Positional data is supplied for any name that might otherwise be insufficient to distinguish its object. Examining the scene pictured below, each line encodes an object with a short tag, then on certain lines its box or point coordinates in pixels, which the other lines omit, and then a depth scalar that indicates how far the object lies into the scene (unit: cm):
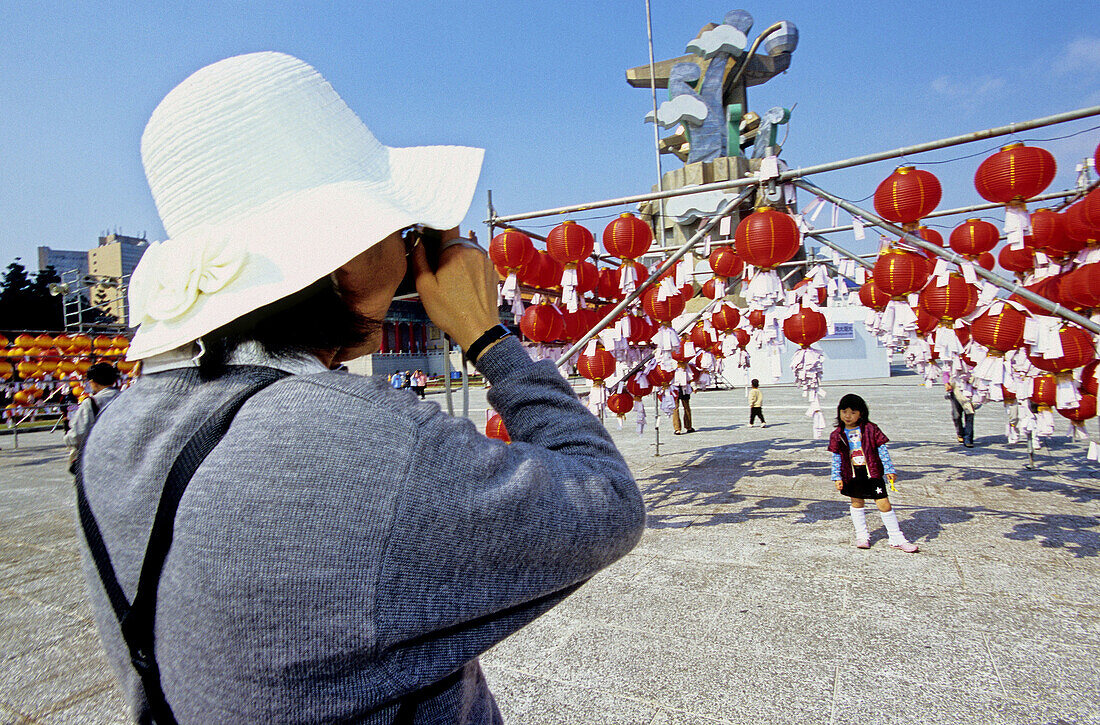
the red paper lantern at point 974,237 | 507
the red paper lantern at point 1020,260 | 517
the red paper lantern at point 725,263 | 609
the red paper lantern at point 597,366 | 566
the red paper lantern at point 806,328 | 525
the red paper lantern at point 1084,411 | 505
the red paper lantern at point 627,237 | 514
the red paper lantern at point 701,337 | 761
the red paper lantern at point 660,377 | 656
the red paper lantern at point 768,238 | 426
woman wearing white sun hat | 62
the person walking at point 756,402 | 1195
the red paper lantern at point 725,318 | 792
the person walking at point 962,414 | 860
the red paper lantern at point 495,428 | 490
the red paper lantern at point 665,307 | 566
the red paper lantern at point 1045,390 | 505
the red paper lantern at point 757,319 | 762
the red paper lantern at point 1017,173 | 389
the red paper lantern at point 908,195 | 395
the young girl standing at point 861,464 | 465
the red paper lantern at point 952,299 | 411
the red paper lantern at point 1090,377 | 453
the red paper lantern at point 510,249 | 497
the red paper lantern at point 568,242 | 503
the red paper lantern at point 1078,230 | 404
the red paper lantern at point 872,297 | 562
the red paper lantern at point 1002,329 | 437
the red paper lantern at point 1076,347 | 423
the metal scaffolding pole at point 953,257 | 337
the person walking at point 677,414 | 1148
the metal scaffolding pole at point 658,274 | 448
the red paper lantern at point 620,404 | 618
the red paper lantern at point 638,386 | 631
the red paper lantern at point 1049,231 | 439
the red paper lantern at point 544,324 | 518
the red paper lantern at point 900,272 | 427
